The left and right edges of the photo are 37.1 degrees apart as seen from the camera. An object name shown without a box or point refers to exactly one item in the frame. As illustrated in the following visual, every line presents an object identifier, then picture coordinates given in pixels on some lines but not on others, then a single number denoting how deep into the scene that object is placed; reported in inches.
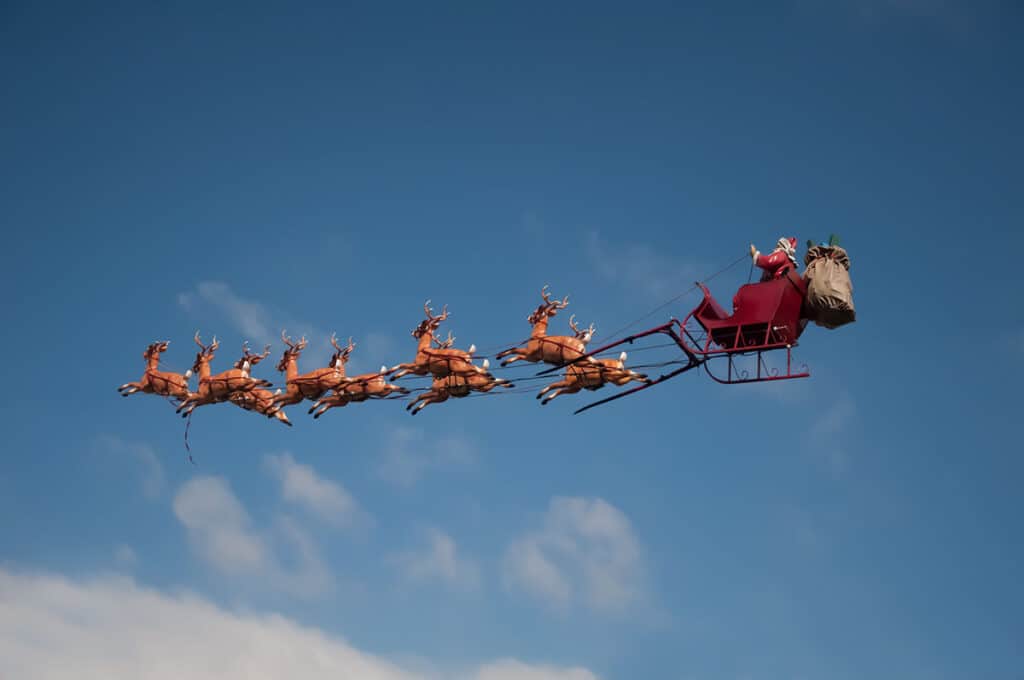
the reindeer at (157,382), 1110.4
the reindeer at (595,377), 925.2
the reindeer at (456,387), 974.4
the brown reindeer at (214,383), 1077.1
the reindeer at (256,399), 1071.6
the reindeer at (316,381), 1039.0
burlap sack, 879.1
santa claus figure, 911.7
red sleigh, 888.3
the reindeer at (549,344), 938.7
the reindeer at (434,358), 983.0
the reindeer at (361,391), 1018.7
